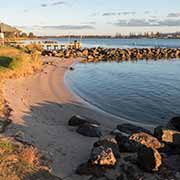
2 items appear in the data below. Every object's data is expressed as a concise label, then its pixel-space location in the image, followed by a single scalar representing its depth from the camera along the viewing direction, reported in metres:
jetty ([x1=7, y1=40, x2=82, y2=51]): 94.64
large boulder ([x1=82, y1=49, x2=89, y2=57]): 74.69
